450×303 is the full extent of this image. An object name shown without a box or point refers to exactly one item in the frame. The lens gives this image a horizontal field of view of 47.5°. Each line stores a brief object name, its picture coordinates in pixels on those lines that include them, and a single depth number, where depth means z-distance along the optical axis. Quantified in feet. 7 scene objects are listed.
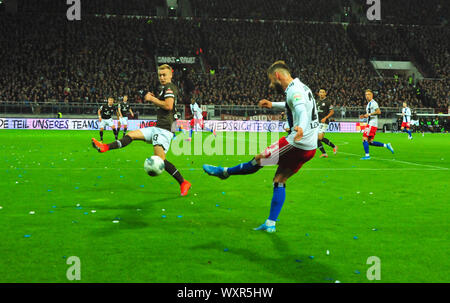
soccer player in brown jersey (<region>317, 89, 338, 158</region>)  59.00
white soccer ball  27.50
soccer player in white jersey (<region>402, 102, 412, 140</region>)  117.60
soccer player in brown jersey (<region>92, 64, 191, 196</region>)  30.12
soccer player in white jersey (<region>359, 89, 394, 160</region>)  58.49
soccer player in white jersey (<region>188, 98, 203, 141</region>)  93.81
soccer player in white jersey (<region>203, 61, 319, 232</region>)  21.22
